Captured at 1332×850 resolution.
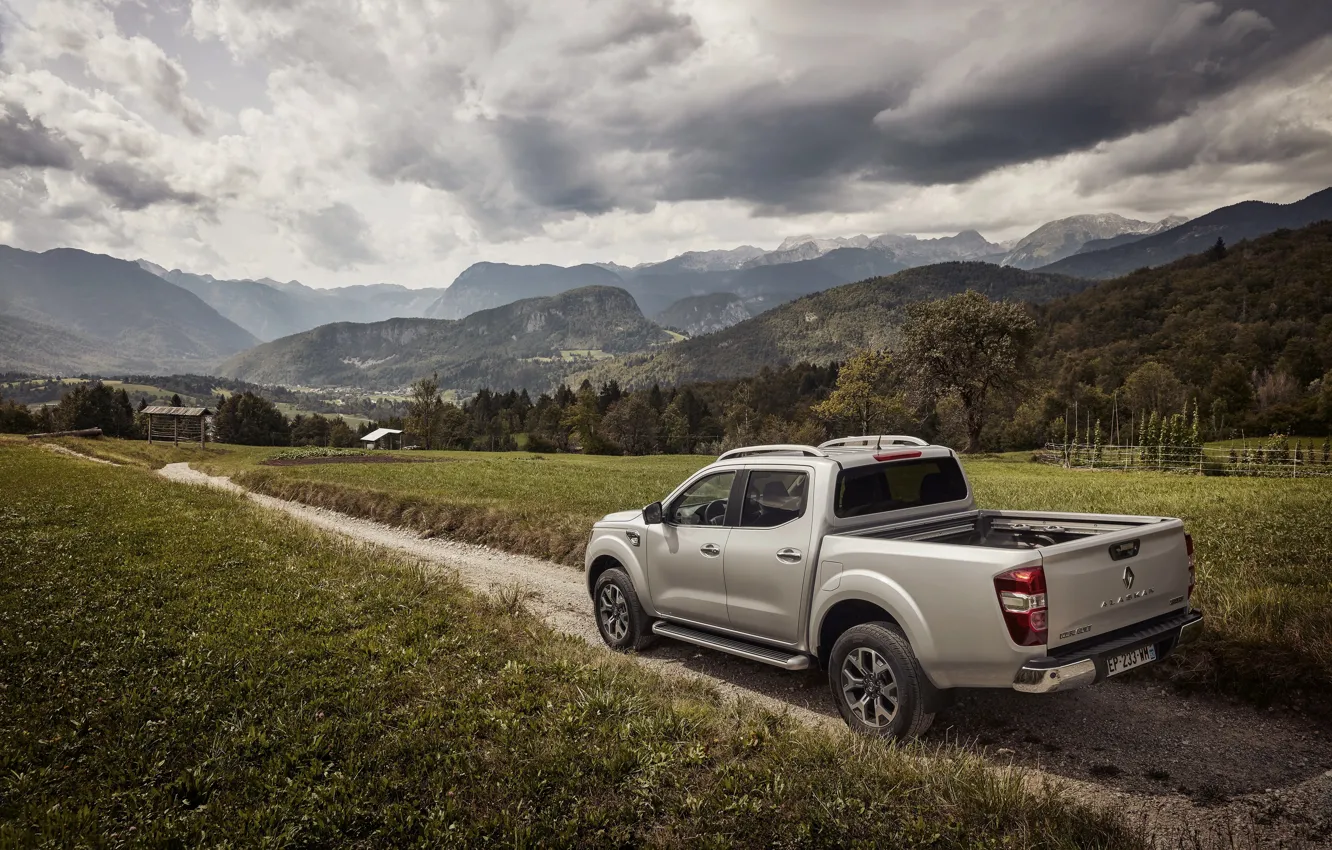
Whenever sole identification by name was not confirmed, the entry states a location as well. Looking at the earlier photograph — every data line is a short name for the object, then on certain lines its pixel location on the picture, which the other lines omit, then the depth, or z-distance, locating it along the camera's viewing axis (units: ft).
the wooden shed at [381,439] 375.04
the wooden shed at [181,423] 213.05
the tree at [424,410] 349.00
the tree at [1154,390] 308.19
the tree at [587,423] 347.56
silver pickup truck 16.03
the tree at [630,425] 382.22
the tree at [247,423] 398.42
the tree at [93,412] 336.29
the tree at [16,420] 297.33
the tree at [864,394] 243.81
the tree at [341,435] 420.07
